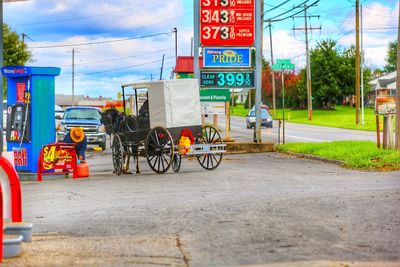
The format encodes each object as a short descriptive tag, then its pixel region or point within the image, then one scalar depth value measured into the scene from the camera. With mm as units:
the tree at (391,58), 165375
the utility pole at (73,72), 112638
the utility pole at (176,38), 88938
